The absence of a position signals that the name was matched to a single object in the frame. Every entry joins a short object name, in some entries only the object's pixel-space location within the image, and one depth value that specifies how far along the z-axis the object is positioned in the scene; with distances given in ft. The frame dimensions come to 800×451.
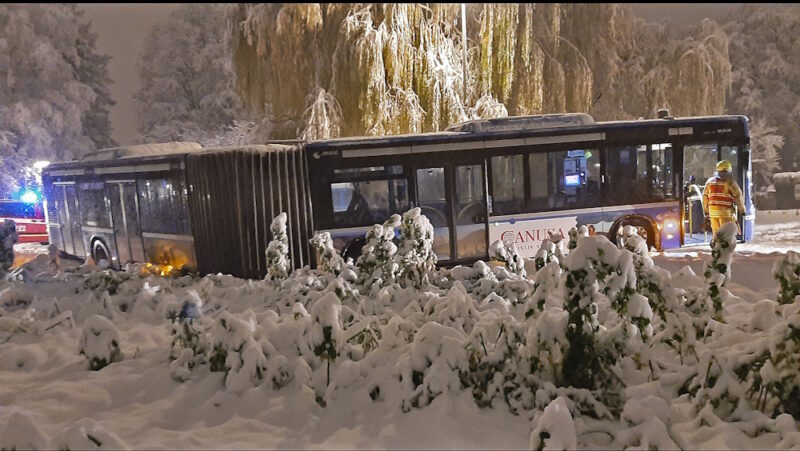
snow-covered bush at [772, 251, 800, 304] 16.63
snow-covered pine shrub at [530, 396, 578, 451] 10.96
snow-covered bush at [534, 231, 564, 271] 23.88
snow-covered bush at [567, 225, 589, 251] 22.59
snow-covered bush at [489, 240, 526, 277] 26.94
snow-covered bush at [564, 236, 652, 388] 14.75
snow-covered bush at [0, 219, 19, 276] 35.98
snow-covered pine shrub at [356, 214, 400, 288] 25.38
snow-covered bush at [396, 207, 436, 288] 26.18
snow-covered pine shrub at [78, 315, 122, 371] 19.52
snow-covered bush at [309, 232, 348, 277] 27.61
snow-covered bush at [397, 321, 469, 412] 15.35
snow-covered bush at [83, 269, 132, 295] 30.81
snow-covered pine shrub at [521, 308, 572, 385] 15.06
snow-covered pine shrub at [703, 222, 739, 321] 18.44
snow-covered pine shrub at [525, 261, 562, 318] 16.16
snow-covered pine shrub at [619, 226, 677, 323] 16.81
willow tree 52.21
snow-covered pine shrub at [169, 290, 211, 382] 18.75
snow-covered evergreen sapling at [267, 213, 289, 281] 29.60
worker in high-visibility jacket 35.55
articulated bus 36.78
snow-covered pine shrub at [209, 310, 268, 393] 17.12
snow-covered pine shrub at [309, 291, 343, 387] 16.24
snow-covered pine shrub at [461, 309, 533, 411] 15.33
